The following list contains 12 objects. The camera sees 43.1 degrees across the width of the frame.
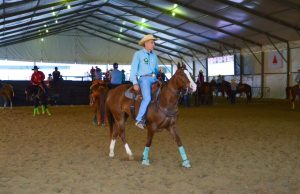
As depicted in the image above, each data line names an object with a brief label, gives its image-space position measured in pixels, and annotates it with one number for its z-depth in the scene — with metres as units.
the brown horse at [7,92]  19.80
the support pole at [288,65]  26.14
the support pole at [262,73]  29.28
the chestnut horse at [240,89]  24.94
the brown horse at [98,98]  11.11
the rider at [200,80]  22.62
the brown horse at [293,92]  18.17
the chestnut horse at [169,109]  5.81
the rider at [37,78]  14.82
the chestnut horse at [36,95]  15.08
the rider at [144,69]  6.14
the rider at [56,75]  21.85
